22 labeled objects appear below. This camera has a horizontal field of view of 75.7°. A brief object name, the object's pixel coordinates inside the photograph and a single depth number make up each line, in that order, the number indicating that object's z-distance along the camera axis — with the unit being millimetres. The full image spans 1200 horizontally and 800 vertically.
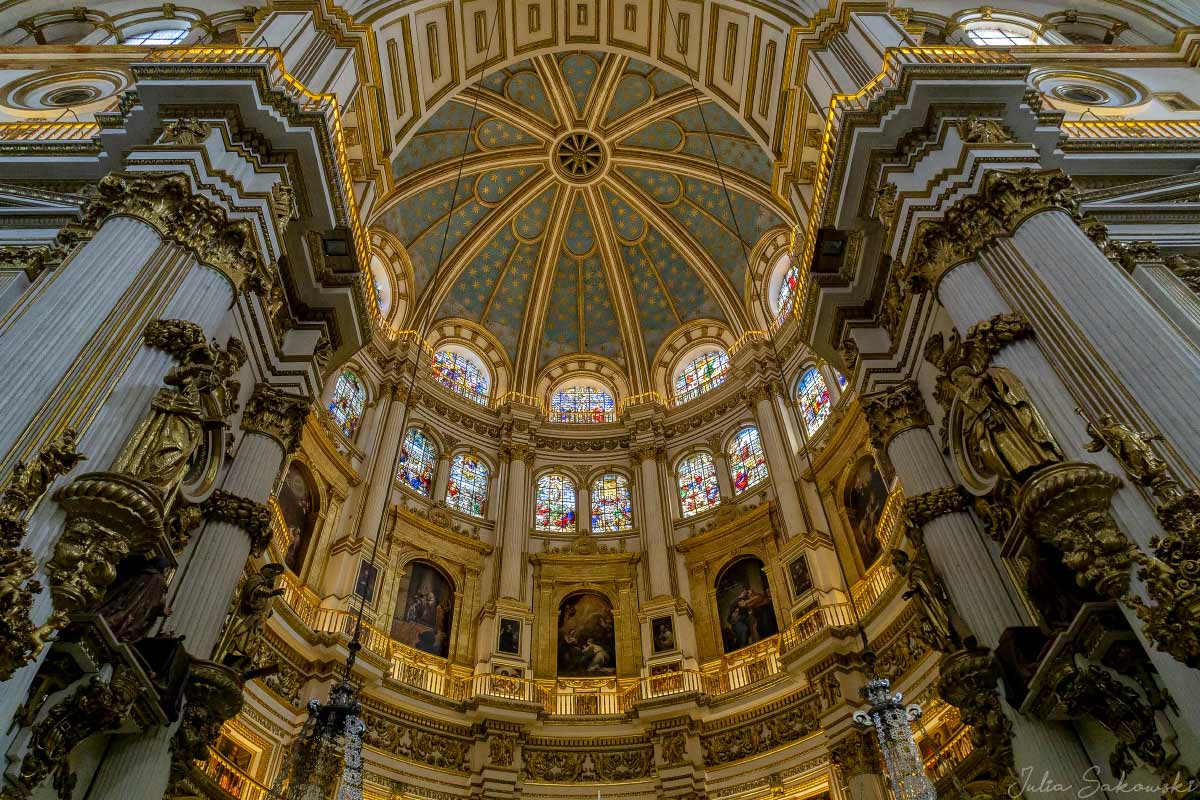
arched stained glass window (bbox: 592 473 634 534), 24828
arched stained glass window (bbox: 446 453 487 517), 24250
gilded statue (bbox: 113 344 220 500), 8000
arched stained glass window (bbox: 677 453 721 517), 24295
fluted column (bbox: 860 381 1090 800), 8719
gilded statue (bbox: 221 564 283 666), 10438
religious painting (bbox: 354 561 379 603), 19141
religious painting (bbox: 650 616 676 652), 20594
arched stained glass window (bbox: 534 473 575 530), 24828
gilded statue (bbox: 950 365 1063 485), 8516
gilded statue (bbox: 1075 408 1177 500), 7180
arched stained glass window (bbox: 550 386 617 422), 28259
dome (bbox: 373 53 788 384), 26453
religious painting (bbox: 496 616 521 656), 20562
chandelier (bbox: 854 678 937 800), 8953
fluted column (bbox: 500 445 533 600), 22188
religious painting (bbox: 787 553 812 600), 19547
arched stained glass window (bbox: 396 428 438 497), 23438
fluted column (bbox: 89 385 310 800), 8430
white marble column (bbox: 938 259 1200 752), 6617
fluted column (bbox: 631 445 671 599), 22328
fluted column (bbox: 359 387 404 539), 20453
